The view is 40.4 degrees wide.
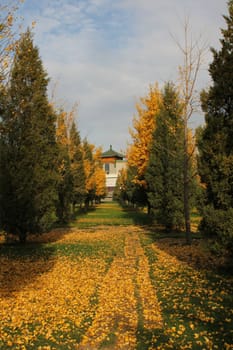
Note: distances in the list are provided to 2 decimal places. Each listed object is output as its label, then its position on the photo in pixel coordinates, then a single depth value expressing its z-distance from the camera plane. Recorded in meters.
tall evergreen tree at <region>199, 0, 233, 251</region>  8.47
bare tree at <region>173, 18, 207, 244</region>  13.64
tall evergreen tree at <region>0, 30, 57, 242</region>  13.69
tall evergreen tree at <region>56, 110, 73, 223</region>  23.09
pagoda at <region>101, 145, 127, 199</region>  86.31
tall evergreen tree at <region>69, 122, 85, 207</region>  27.53
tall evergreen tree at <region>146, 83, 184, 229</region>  17.05
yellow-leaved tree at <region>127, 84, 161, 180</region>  21.36
